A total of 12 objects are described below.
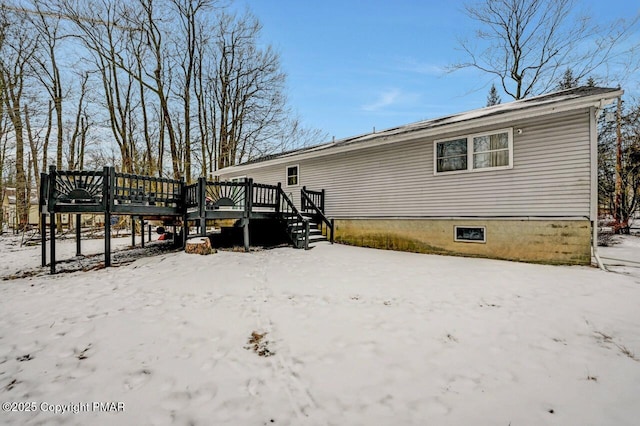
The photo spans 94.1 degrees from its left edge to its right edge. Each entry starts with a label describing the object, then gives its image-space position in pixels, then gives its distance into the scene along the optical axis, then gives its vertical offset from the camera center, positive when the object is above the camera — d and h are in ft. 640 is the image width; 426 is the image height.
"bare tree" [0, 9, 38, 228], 53.31 +26.76
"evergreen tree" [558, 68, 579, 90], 55.11 +24.80
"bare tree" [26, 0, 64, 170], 56.85 +30.12
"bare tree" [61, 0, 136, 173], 57.72 +31.97
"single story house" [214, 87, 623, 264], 21.35 +2.37
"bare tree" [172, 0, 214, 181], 63.67 +36.55
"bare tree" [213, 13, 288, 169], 70.79 +29.33
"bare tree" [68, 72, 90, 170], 66.54 +18.11
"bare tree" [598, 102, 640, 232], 44.37 +7.13
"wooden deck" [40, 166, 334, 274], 23.49 +0.79
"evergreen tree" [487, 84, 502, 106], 131.71 +51.13
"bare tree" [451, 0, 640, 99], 50.47 +30.91
